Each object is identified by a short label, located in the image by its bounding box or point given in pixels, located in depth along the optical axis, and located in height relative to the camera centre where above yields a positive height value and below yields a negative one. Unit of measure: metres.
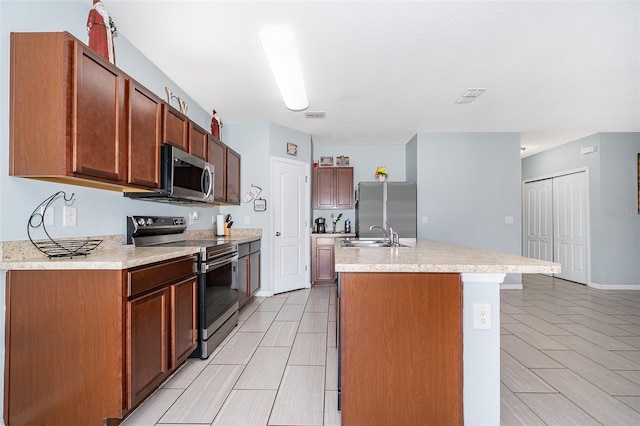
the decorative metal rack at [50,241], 1.75 -0.13
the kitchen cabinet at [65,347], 1.61 -0.64
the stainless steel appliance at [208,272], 2.55 -0.48
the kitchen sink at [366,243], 3.01 -0.25
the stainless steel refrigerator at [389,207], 5.18 +0.17
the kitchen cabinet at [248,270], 3.65 -0.65
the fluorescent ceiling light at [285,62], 2.31 +1.23
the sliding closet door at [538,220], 6.36 -0.06
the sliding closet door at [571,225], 5.53 -0.14
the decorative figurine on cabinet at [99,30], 1.97 +1.17
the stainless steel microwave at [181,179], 2.49 +0.34
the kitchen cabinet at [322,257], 5.49 -0.68
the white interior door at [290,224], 4.76 -0.10
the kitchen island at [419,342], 1.58 -0.62
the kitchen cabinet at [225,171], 3.65 +0.59
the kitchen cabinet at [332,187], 5.99 +0.57
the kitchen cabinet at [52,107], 1.59 +0.57
